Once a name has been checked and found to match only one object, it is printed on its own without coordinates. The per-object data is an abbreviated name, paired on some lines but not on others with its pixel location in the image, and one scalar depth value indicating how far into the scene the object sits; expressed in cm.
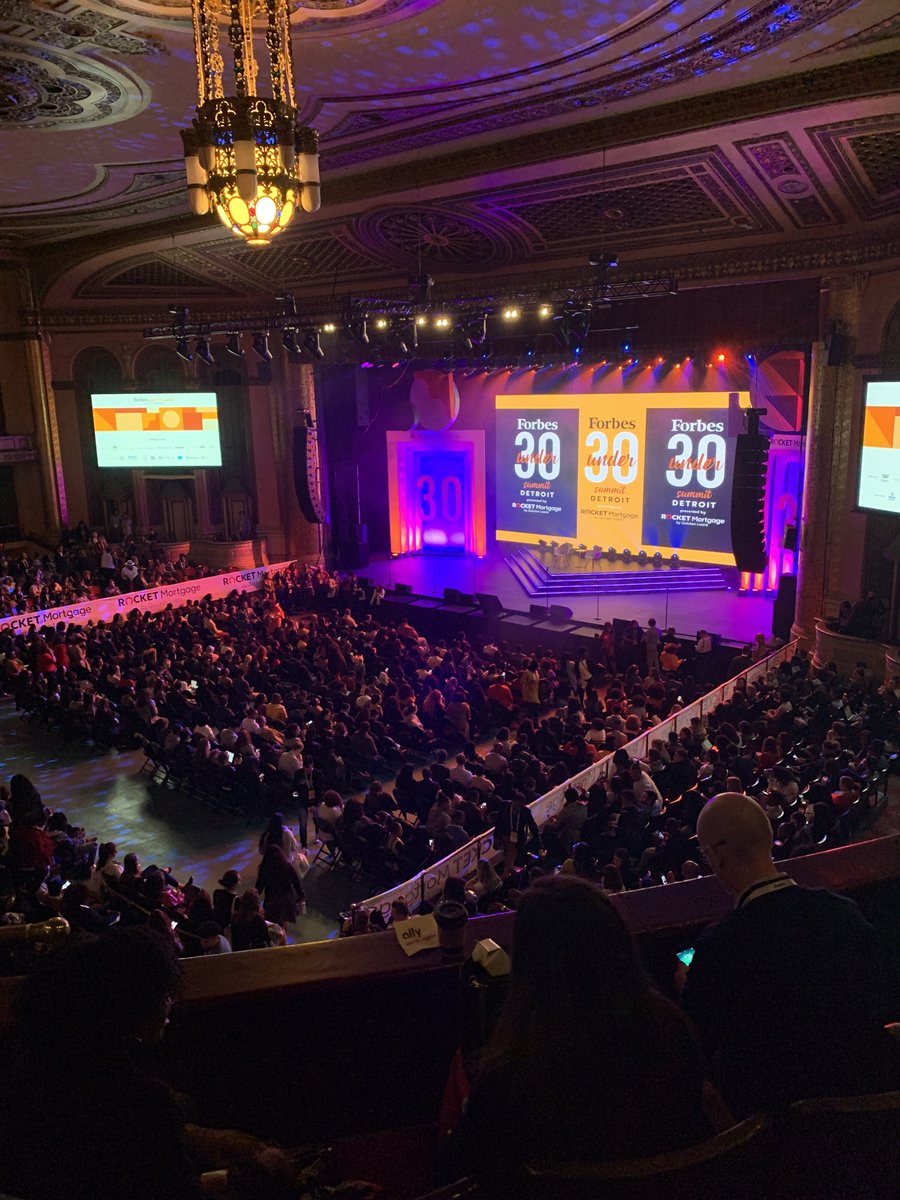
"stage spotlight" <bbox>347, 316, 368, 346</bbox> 1366
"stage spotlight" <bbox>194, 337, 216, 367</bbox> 1572
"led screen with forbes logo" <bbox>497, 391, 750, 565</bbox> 1766
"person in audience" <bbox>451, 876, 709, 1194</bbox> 158
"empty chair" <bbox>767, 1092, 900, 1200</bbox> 153
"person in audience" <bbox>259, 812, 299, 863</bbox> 728
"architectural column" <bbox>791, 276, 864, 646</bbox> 1274
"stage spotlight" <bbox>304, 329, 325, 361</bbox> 1509
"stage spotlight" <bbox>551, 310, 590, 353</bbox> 1252
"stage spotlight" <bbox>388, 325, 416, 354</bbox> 1458
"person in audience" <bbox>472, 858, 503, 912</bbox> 620
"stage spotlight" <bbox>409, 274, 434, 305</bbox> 1182
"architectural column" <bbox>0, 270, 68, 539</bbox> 1991
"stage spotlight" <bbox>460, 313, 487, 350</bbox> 1380
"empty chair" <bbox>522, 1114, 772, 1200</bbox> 144
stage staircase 1830
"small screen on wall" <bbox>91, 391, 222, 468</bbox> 2066
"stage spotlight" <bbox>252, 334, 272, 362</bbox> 1597
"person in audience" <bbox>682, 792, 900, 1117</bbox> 182
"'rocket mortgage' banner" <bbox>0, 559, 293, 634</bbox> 1538
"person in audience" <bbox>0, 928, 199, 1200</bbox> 168
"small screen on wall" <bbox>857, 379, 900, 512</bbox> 1057
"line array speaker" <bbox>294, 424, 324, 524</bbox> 1931
